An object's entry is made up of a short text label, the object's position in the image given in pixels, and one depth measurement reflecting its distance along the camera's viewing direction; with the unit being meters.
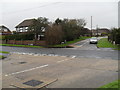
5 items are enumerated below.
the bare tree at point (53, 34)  17.73
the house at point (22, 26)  36.75
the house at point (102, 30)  82.64
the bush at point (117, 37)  14.64
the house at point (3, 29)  46.41
